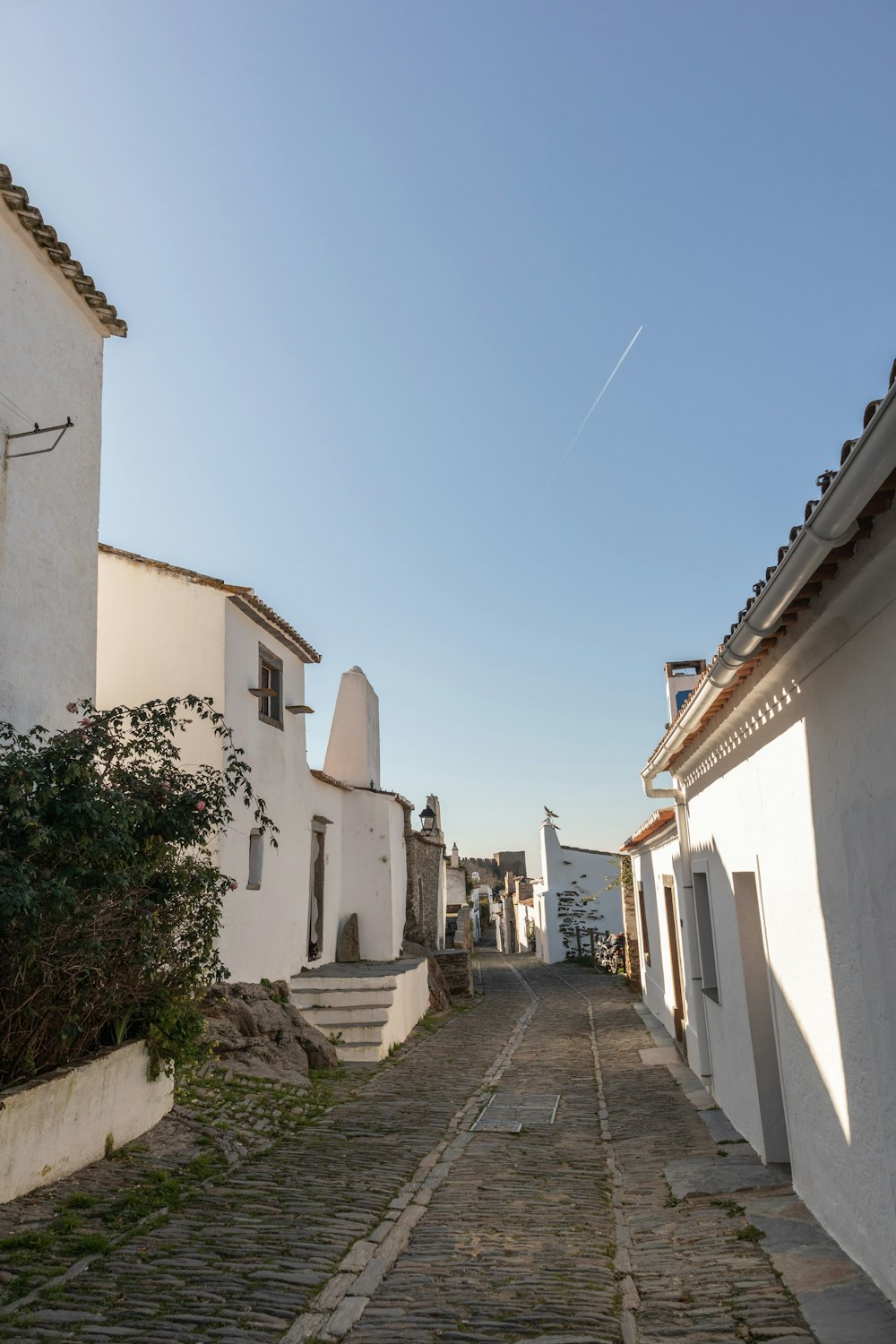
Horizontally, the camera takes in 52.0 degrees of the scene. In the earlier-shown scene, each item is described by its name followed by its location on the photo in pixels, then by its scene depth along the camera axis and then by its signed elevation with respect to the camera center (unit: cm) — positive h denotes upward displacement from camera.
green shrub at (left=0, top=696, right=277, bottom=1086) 625 +10
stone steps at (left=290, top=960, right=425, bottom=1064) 1310 -163
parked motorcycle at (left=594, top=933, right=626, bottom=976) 2662 -206
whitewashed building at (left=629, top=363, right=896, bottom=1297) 366 +16
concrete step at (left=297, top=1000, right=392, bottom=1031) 1342 -169
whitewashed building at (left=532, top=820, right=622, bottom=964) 3328 -47
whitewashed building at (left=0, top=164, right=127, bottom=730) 831 +416
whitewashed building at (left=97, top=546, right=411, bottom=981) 1222 +220
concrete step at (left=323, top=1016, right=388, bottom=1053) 1312 -192
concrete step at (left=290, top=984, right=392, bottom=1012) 1352 -146
